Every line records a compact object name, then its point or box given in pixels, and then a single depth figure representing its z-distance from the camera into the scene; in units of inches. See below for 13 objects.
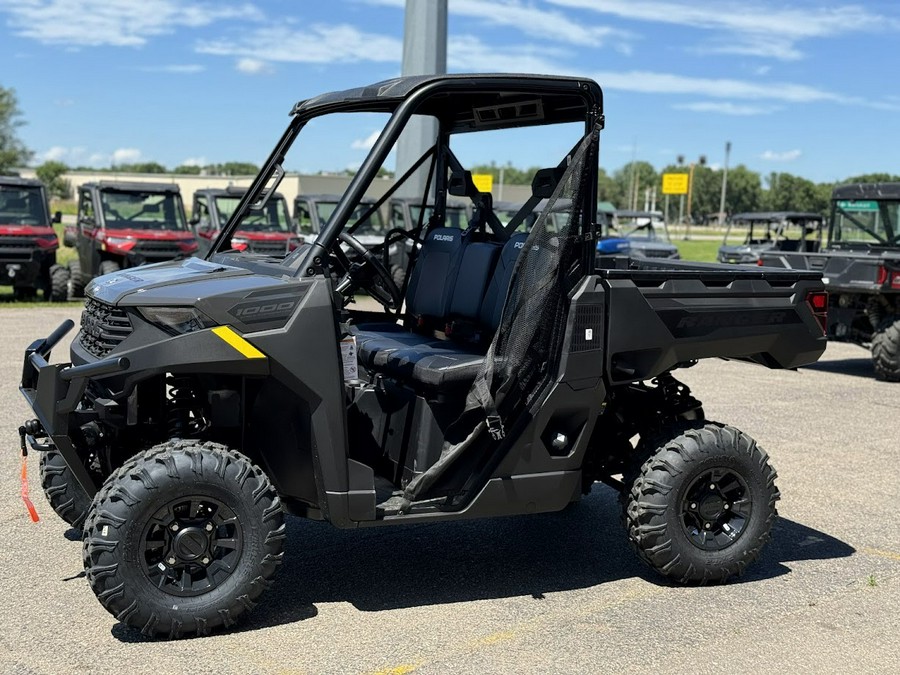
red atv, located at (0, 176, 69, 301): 611.8
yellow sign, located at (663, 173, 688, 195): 2068.2
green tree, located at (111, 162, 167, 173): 3768.7
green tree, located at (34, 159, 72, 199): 2758.4
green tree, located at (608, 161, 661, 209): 4909.0
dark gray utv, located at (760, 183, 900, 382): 437.1
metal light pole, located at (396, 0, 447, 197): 800.9
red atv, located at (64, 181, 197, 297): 663.8
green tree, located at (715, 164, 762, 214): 4699.8
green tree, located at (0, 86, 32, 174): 2945.4
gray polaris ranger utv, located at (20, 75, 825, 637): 153.8
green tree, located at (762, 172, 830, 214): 4074.8
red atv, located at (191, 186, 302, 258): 665.6
